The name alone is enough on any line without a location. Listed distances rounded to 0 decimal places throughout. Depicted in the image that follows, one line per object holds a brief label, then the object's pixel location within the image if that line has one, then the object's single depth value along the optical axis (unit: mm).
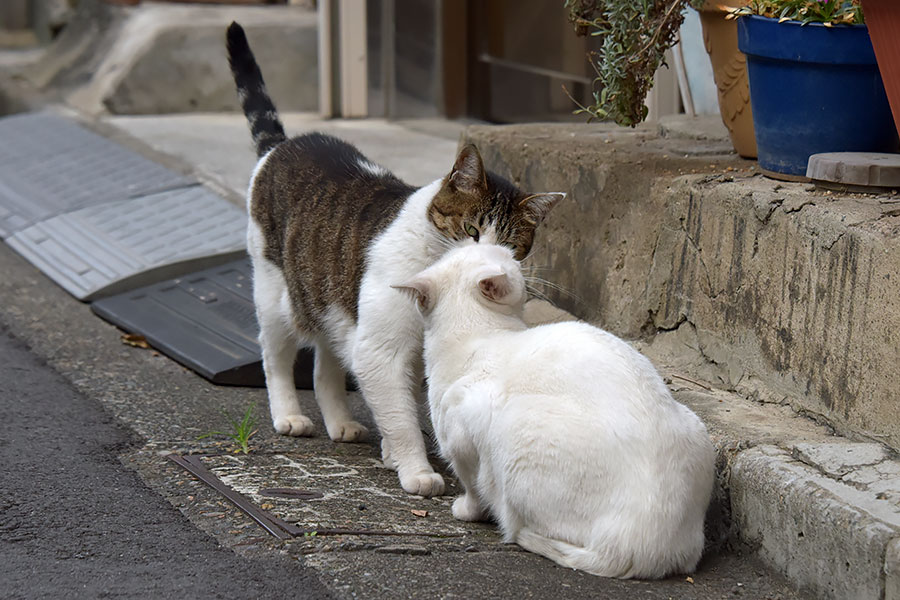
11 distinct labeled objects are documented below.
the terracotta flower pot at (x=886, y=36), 5414
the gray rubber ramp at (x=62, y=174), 12421
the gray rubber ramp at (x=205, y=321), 8586
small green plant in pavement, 6828
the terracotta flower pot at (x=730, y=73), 7195
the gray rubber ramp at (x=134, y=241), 10414
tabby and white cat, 6453
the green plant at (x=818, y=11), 6039
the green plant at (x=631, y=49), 7102
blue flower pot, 6047
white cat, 4953
